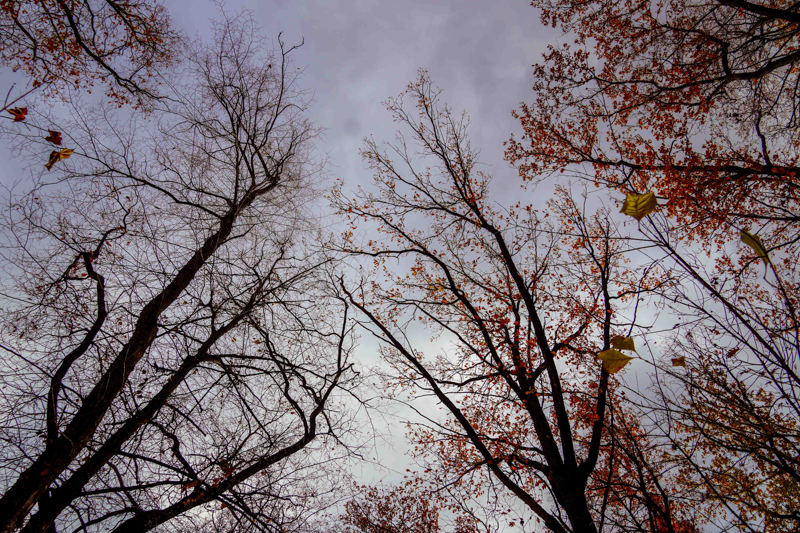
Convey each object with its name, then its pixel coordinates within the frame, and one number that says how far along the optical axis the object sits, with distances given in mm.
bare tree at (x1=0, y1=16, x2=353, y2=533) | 3814
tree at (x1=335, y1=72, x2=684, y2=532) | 4938
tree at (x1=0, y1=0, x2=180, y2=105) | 4875
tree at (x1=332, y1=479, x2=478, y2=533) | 11414
